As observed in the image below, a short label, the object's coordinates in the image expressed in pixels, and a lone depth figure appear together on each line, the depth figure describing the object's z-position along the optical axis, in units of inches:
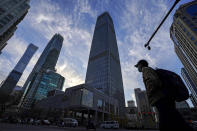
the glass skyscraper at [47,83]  3905.0
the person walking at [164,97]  61.6
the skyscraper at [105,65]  2632.9
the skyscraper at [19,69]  5172.2
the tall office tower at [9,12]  1314.0
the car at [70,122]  836.4
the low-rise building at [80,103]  1423.5
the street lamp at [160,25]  254.8
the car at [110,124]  796.6
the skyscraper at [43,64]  3791.8
